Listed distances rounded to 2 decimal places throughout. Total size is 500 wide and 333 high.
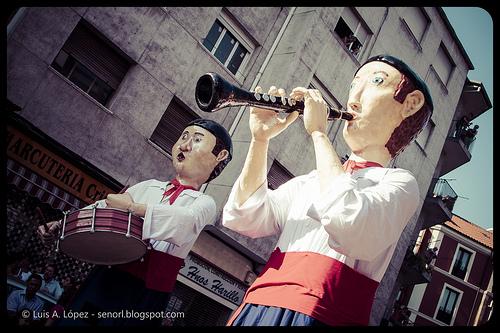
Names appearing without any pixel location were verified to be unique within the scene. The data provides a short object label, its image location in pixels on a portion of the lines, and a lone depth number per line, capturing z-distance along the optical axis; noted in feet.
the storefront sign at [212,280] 24.43
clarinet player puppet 5.01
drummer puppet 7.77
